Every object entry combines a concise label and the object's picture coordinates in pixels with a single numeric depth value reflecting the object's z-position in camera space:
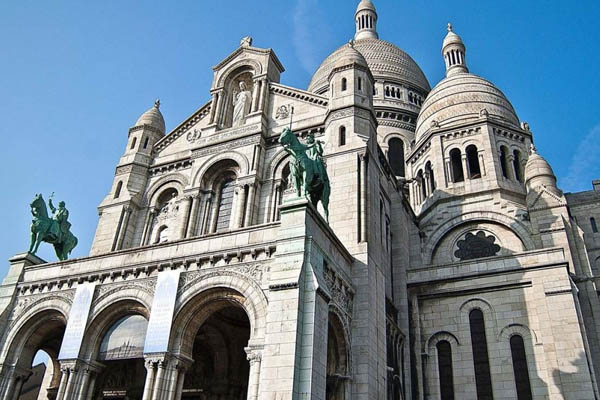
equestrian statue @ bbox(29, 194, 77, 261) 24.69
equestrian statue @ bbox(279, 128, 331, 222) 18.69
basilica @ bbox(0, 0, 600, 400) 17.53
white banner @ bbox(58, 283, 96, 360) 19.19
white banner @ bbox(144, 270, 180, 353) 17.59
